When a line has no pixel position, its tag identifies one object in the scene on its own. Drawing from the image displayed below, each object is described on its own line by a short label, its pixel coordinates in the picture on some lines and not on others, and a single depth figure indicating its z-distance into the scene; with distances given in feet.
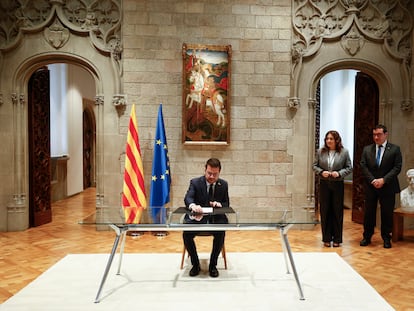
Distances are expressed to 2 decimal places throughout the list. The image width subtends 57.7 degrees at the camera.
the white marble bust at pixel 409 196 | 18.81
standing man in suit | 18.40
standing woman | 18.16
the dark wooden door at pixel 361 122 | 24.02
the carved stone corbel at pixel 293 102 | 22.12
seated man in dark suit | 13.05
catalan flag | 19.85
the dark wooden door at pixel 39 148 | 23.12
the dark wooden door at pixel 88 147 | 43.45
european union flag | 20.39
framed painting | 21.86
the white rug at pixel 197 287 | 11.14
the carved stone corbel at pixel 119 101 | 21.63
